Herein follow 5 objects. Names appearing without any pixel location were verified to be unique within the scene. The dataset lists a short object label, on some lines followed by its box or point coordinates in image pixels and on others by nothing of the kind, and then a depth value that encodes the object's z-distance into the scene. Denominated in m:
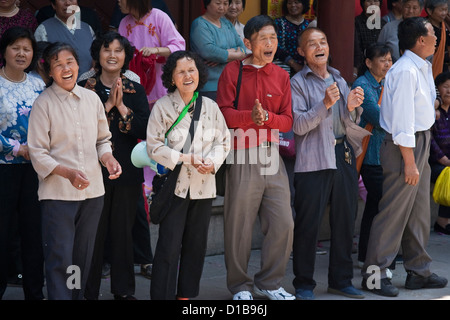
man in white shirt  10.52
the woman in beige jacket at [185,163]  9.29
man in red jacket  10.08
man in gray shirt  10.44
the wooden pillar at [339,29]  14.38
